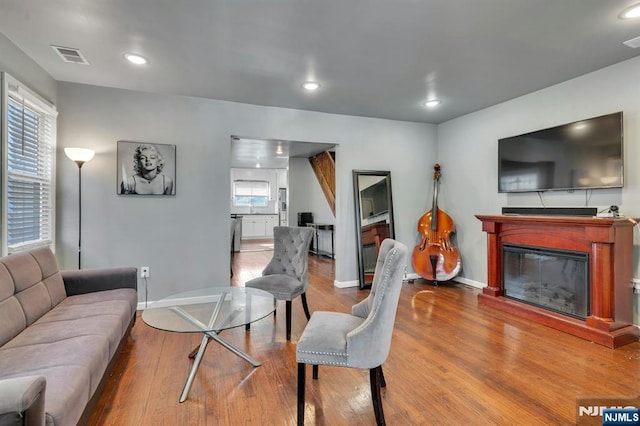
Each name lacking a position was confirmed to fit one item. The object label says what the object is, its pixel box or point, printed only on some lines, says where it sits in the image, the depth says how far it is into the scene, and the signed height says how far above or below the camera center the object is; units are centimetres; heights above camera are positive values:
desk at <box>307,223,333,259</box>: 707 -36
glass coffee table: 206 -72
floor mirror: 468 -2
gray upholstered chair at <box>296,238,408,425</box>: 168 -69
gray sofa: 110 -69
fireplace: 275 -58
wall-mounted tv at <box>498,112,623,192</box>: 295 +60
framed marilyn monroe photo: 357 +50
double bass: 454 -51
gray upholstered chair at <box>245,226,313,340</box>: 299 -55
